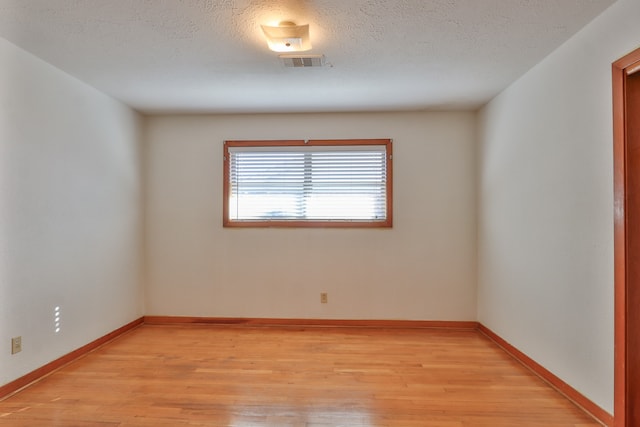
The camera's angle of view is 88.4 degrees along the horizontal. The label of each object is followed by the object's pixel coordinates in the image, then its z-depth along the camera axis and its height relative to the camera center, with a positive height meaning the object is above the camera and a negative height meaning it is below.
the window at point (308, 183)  3.84 +0.38
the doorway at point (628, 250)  1.82 -0.19
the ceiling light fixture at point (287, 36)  2.02 +1.14
